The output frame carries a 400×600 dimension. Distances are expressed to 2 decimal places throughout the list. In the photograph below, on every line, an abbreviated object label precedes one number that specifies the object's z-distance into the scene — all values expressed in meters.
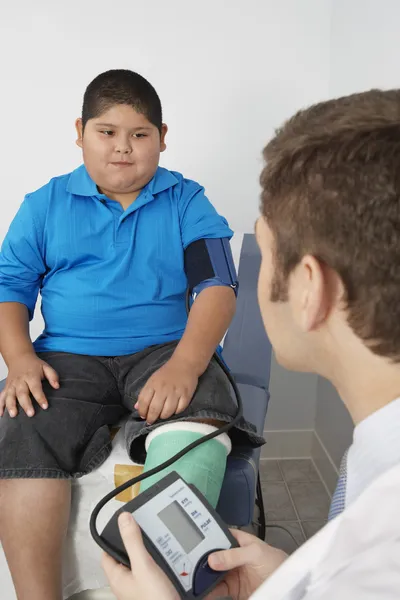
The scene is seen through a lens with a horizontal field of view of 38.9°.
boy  0.93
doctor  0.46
